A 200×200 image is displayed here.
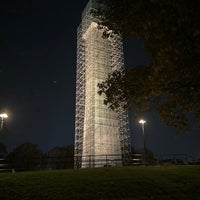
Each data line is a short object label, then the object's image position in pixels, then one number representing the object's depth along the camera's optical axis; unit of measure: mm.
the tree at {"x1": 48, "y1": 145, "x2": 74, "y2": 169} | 59169
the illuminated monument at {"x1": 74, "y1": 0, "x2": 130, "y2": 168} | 43281
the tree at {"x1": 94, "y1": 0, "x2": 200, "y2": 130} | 9688
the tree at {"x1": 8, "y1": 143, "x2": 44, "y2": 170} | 52831
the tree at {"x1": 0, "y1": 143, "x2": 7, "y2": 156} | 63519
